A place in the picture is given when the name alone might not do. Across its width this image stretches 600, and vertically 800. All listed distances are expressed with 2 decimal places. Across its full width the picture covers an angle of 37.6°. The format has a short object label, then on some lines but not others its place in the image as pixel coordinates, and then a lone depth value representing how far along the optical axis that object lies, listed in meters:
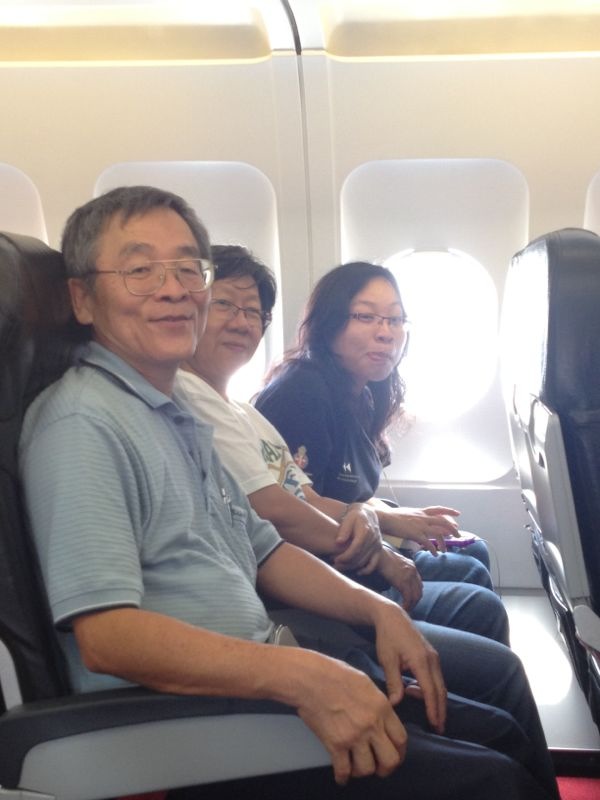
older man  1.41
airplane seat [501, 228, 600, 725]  1.81
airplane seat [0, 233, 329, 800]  1.40
